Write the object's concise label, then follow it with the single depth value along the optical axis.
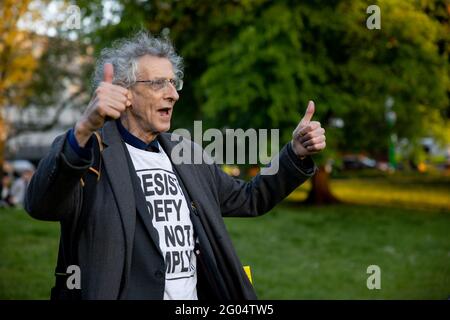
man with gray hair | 2.38
